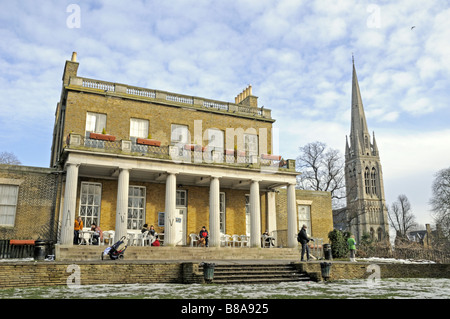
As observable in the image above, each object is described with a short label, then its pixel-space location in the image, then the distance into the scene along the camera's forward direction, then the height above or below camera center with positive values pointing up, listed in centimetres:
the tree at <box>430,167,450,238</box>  4597 +521
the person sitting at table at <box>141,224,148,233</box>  2024 +80
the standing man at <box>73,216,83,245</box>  1856 +69
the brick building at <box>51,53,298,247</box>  1984 +429
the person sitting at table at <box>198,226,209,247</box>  2111 +44
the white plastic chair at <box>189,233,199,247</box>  2158 +38
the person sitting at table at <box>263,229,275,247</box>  2369 +41
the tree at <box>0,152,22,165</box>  4885 +1044
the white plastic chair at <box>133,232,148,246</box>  1950 +29
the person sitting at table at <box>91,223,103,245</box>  1878 +50
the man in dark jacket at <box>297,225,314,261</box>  1700 +27
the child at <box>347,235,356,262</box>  1889 -15
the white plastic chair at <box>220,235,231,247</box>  2261 +30
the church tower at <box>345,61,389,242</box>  10150 +1936
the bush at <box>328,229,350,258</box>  2339 +2
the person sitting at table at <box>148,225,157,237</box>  1976 +63
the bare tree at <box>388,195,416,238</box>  7662 +587
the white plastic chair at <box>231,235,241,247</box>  2277 +22
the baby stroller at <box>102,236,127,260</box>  1493 -27
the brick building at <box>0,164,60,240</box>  1970 +213
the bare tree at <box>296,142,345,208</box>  4216 +748
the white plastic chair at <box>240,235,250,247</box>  2373 +29
